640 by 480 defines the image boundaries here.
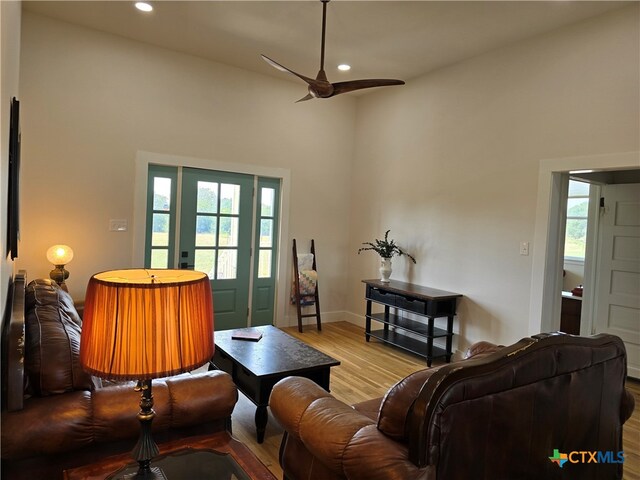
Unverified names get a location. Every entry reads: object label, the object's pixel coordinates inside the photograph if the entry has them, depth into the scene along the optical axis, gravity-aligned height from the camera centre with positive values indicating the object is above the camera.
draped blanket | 5.62 -0.72
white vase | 5.13 -0.50
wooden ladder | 5.55 -1.00
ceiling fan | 3.19 +1.10
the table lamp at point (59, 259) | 3.91 -0.45
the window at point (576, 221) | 5.95 +0.26
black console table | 4.38 -0.91
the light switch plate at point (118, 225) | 4.45 -0.11
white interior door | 4.10 -0.29
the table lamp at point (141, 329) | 1.08 -0.30
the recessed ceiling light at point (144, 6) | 3.68 +1.87
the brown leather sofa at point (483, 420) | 1.38 -0.72
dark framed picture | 2.23 +0.14
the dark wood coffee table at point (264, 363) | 2.72 -0.97
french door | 4.75 -0.16
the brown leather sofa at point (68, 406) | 1.62 -0.82
